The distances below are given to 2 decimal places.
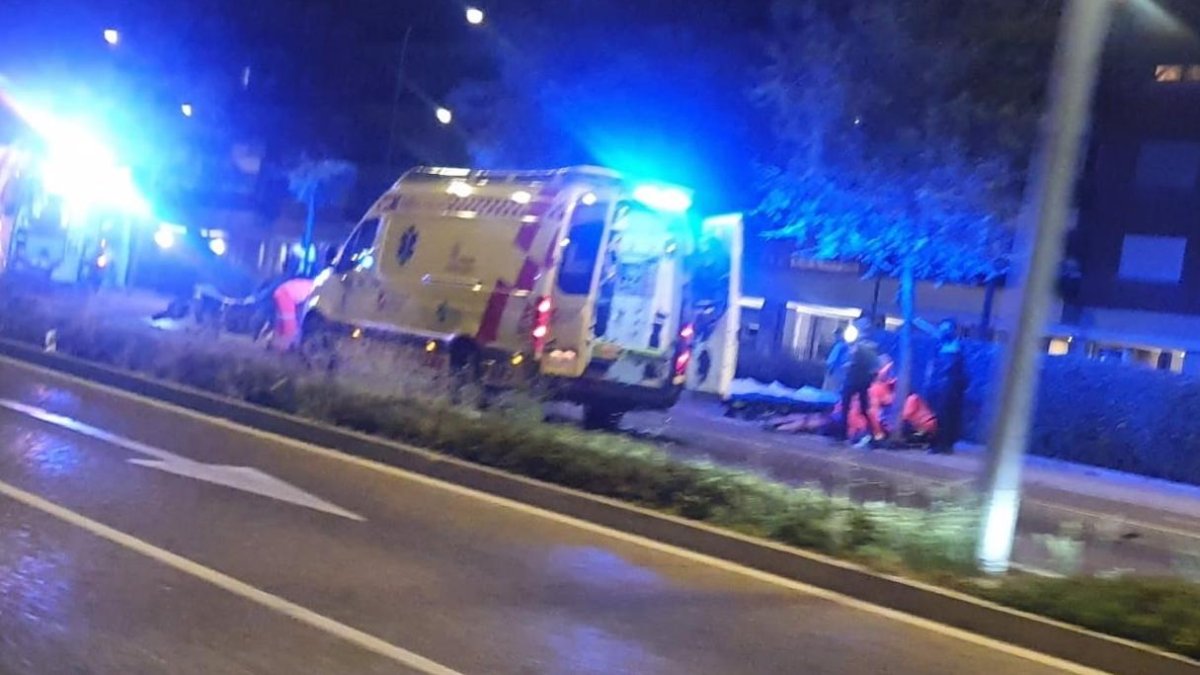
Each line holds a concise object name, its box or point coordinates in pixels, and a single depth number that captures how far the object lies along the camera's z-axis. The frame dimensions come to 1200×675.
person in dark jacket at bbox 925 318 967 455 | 21.30
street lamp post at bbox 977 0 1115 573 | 9.25
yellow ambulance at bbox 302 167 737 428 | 15.41
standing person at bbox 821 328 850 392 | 22.83
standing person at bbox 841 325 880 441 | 20.16
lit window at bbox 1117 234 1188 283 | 35.00
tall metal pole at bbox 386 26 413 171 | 41.56
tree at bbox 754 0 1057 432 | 22.41
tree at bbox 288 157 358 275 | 39.91
